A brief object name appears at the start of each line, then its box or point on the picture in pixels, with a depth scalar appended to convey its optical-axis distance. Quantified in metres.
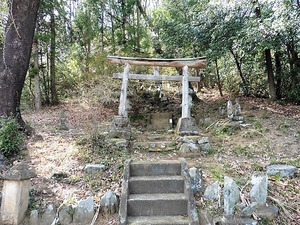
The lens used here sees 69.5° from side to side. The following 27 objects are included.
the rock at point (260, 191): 2.96
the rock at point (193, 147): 4.42
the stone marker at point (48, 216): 2.90
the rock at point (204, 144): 4.51
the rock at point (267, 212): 2.89
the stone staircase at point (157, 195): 2.91
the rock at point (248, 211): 2.90
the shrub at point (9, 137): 3.83
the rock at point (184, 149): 4.41
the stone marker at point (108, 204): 3.00
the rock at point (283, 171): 3.56
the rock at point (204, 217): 2.85
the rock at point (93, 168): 3.65
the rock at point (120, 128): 4.75
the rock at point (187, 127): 4.90
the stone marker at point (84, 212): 2.92
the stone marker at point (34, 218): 2.87
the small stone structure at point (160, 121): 6.84
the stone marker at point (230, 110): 5.68
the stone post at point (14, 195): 2.83
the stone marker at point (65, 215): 2.92
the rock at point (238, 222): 2.81
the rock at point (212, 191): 3.10
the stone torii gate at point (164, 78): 4.97
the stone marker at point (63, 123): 5.75
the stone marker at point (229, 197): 2.84
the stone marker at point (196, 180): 3.25
